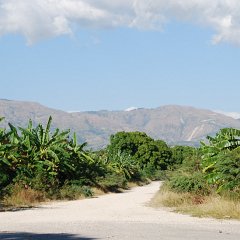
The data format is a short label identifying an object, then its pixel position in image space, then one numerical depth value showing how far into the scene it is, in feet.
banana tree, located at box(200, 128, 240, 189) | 87.81
